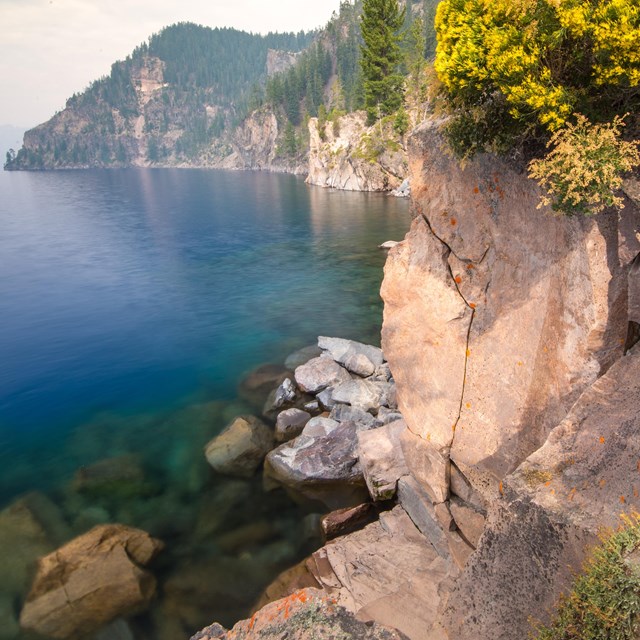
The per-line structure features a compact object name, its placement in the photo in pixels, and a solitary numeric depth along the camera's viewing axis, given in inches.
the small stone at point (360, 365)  869.2
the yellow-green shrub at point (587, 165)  270.1
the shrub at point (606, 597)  193.9
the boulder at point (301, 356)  951.6
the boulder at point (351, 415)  697.0
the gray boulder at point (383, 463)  556.4
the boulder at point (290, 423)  727.1
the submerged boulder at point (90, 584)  460.4
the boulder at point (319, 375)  831.1
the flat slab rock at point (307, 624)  266.5
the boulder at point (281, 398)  802.8
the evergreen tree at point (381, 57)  3166.8
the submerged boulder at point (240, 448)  657.0
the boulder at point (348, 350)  897.5
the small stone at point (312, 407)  785.6
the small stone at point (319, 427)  690.3
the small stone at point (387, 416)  693.9
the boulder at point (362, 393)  756.6
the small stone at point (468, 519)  426.0
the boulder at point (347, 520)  540.8
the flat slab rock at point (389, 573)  391.2
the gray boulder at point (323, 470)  600.4
